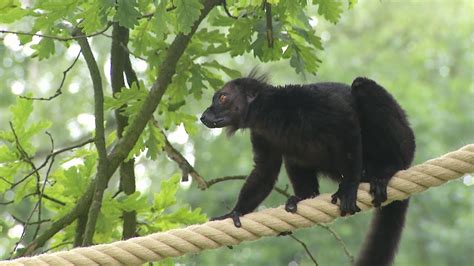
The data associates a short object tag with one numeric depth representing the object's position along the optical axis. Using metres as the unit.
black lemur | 8.55
